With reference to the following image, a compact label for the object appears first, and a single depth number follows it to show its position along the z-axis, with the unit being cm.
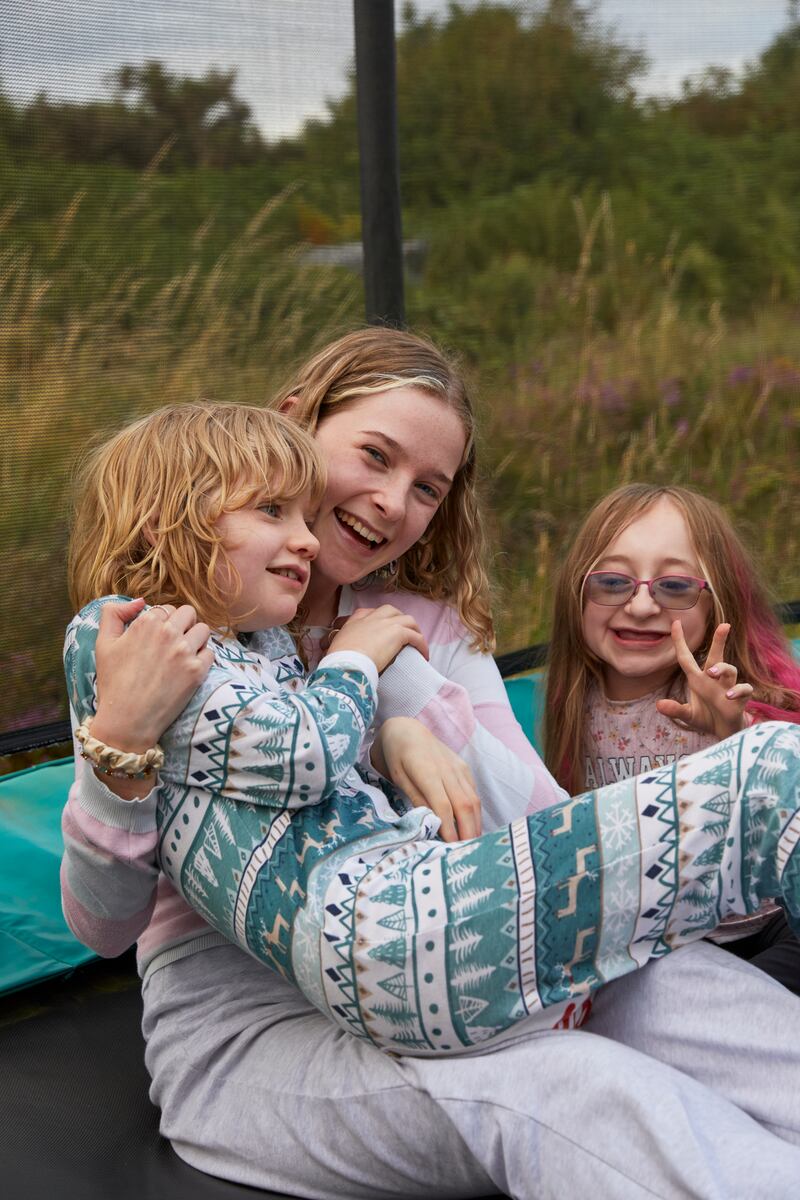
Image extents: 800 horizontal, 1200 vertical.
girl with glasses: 166
